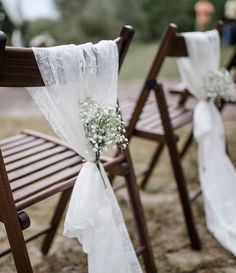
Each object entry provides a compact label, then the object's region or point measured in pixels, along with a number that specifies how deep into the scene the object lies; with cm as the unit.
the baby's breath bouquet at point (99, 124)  129
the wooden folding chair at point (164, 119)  180
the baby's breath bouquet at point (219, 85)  198
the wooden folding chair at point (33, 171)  120
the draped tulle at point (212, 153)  200
